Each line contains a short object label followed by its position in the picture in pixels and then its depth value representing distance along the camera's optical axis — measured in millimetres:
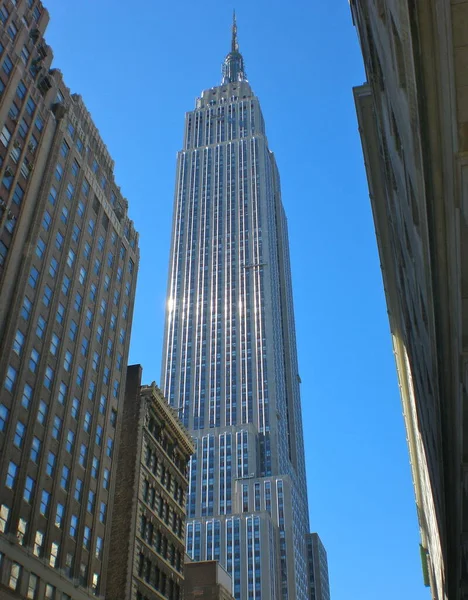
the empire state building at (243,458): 150500
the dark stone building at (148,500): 56656
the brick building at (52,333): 45469
